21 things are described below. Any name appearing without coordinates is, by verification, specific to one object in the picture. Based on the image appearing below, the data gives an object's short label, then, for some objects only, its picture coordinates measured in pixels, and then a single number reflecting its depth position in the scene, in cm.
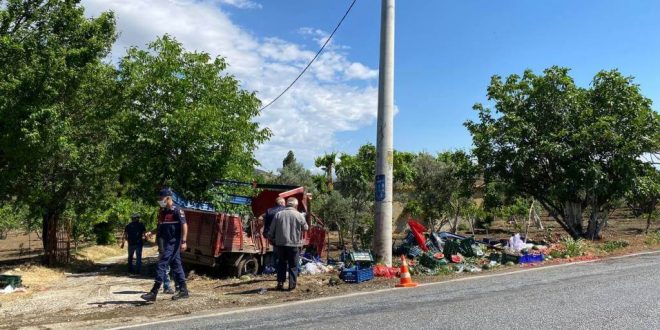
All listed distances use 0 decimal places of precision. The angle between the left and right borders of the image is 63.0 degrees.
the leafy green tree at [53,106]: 1273
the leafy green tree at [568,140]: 1767
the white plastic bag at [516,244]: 1506
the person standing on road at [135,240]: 1409
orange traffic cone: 964
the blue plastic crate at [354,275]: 1012
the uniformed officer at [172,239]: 883
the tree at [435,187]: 2327
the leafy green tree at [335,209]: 2580
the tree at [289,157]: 5764
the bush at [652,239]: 1754
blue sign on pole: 1176
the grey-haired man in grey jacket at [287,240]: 938
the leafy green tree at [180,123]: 1408
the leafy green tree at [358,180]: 2423
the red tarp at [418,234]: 1444
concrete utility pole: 1168
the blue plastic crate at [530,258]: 1332
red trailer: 1169
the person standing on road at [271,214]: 1001
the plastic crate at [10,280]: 1030
